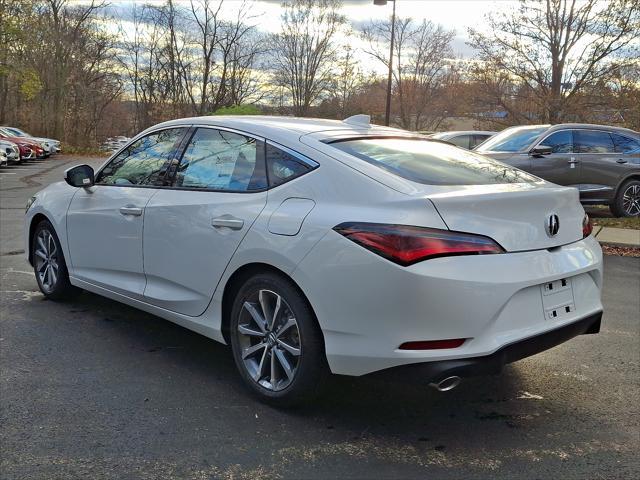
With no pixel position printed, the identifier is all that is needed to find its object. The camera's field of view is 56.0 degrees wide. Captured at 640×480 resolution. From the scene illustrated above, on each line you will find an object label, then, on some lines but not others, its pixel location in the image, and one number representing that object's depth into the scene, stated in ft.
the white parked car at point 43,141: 107.65
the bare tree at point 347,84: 171.32
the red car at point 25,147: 92.25
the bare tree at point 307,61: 170.81
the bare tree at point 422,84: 168.55
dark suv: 35.63
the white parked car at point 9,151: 80.94
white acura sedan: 8.96
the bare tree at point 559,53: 71.00
